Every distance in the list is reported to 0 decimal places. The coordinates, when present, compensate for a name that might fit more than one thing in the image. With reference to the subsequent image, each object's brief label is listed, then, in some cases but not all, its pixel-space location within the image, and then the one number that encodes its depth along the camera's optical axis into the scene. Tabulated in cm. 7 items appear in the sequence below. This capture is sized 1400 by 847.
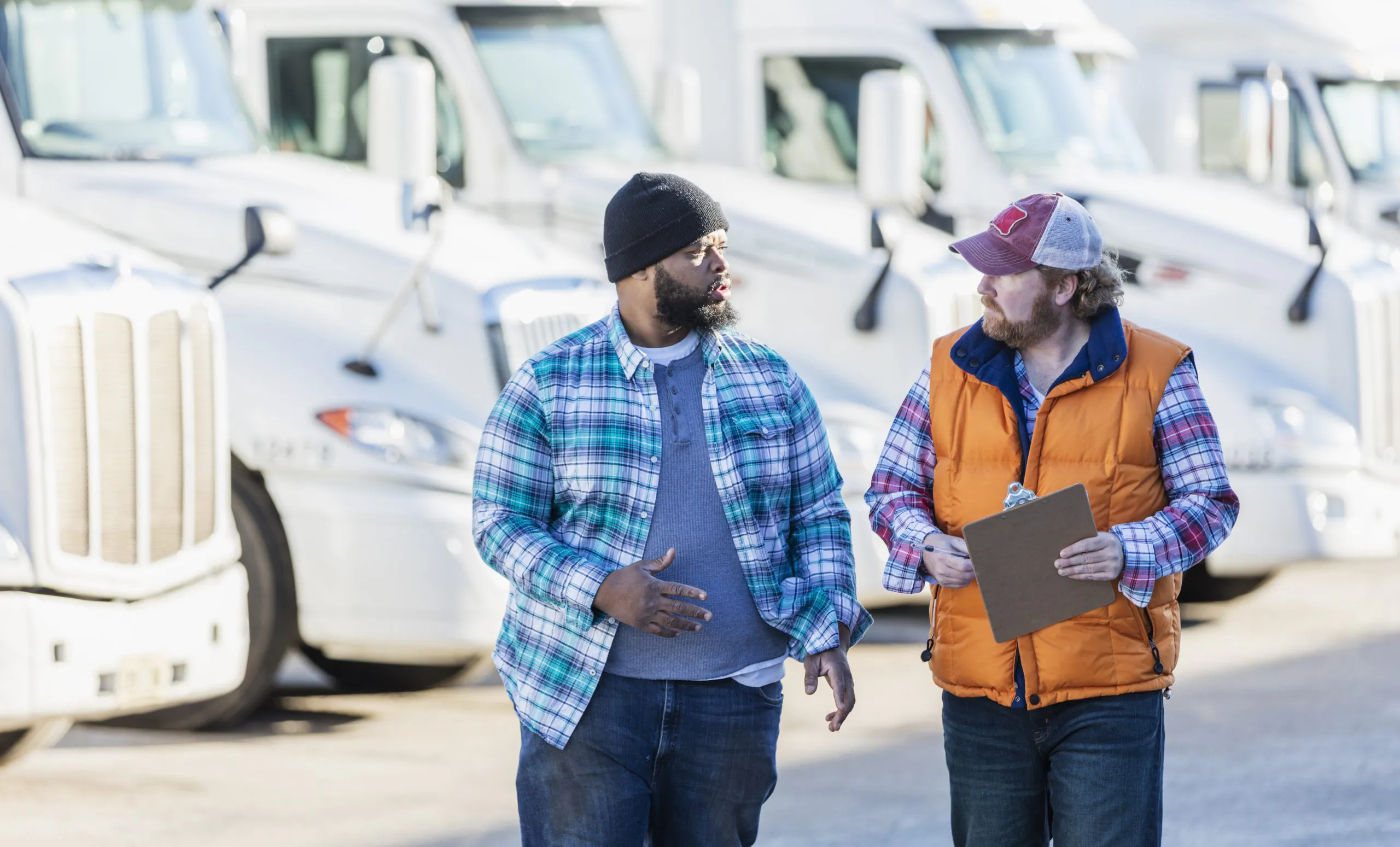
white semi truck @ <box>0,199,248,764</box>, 1225
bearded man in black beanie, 754
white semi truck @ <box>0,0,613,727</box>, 1507
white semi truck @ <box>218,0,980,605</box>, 1837
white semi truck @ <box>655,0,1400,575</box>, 2052
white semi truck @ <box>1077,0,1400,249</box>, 2628
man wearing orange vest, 767
